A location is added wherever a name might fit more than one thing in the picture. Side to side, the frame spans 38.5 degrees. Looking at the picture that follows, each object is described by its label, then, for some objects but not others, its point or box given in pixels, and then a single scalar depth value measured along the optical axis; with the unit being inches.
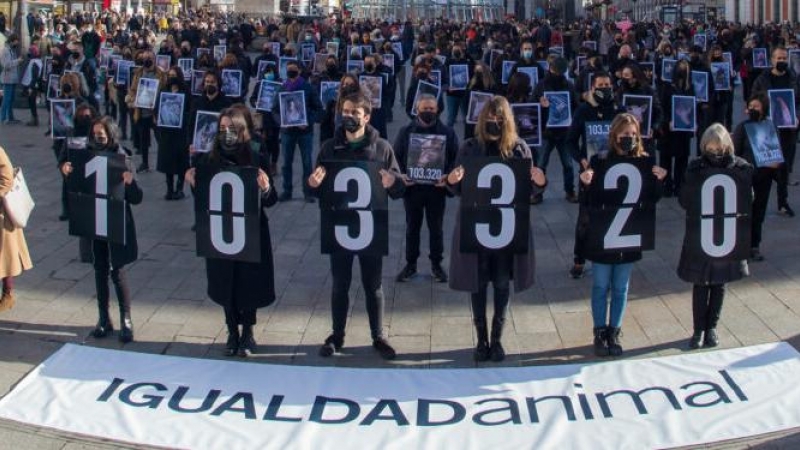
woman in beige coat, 339.9
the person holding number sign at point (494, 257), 298.8
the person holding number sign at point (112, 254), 323.3
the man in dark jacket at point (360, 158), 302.0
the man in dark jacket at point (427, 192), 363.6
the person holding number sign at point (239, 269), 301.1
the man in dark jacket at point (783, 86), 450.0
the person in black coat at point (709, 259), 304.8
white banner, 260.1
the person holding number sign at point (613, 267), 302.7
